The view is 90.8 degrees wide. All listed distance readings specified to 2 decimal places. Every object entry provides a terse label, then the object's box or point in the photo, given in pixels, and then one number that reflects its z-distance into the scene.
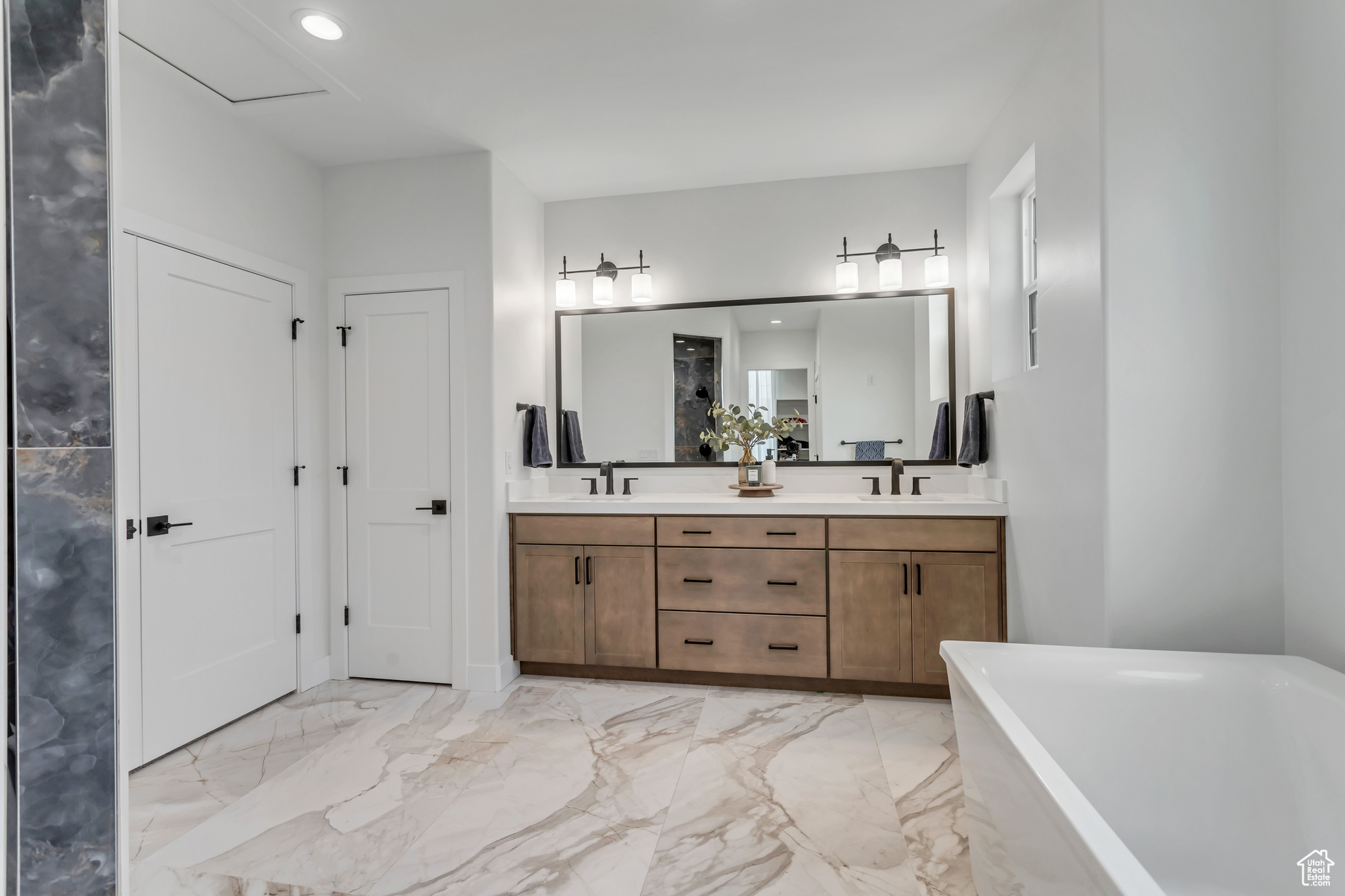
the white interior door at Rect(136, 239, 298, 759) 2.38
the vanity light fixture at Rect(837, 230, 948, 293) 3.25
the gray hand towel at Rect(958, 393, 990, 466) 2.95
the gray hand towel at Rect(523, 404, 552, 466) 3.31
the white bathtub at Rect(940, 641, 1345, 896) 1.33
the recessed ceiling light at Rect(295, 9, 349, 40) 2.10
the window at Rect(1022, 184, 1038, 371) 2.72
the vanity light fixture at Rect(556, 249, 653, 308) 3.53
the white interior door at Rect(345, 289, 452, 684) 3.08
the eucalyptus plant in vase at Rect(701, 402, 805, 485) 3.41
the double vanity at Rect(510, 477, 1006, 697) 2.80
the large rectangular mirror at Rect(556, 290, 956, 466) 3.34
